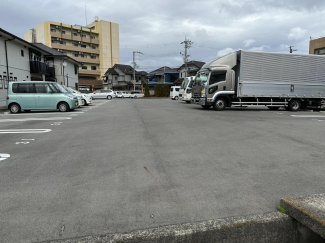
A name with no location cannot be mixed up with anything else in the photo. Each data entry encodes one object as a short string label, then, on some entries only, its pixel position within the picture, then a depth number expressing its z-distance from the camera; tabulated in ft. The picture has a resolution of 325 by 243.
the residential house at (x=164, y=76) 194.56
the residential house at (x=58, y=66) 101.71
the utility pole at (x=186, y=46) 147.57
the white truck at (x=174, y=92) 106.25
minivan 43.04
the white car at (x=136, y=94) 153.91
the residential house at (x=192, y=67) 170.91
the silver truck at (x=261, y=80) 46.73
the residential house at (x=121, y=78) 196.96
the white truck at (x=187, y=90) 71.72
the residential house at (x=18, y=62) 62.23
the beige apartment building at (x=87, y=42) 180.94
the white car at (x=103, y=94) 116.57
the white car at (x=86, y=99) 61.13
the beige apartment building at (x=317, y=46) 97.95
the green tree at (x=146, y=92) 157.63
